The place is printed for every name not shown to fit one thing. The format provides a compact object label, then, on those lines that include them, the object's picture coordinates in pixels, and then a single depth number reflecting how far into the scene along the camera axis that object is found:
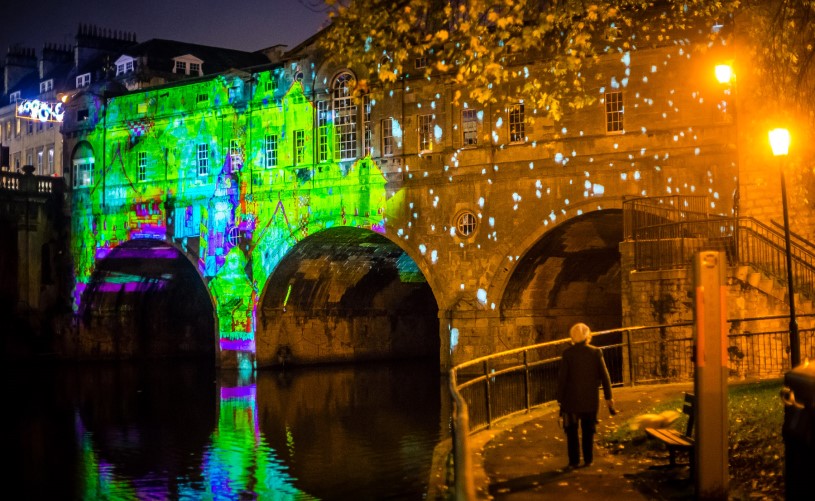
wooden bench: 10.06
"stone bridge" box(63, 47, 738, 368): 29.08
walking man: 10.83
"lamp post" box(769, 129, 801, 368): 14.96
